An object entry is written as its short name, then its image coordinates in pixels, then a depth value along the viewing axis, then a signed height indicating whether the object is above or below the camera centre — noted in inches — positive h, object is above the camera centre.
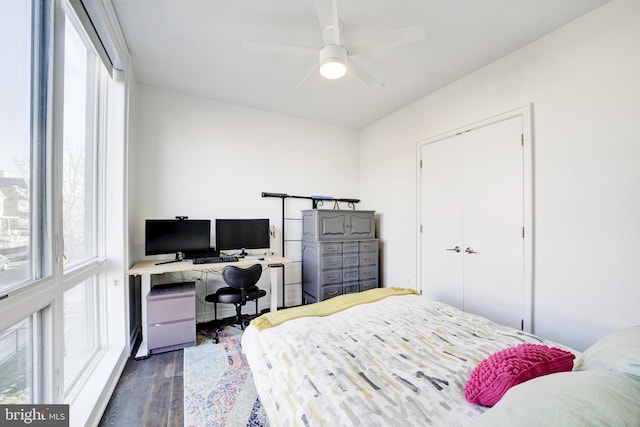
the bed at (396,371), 27.5 -27.7
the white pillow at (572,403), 23.4 -18.6
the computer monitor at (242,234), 124.4 -10.3
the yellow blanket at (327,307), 68.0 -27.6
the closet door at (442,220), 113.4 -3.3
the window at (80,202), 66.9 +3.3
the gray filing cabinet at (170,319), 94.9 -39.6
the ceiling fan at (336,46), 65.6 +47.0
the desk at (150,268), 93.7 -21.0
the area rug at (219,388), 64.3 -51.2
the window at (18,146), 40.0 +11.3
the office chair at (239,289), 102.2 -32.6
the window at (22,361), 41.7 -25.7
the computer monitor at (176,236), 108.3 -9.7
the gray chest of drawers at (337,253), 133.2 -21.4
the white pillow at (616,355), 31.6 -18.9
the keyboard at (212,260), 108.2 -19.9
